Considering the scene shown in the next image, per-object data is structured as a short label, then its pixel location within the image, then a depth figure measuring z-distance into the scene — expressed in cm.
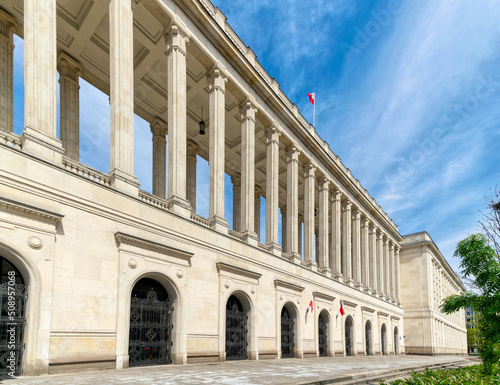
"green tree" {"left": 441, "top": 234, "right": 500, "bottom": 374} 1436
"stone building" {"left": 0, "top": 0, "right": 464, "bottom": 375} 1391
